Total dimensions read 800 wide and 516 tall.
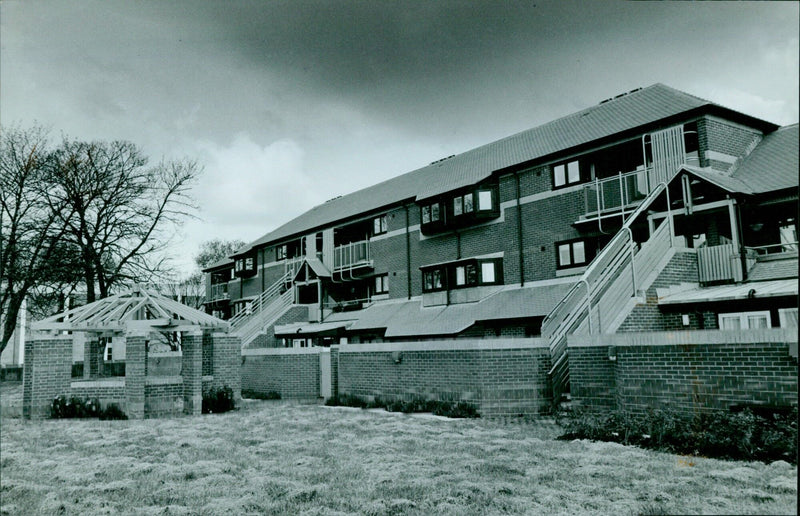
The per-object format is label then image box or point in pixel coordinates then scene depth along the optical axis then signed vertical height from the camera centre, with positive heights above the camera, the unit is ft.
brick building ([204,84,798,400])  35.47 +6.88
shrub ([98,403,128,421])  44.27 -5.66
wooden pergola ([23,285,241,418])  44.39 -1.72
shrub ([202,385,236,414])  47.64 -5.45
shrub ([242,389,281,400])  62.08 -6.84
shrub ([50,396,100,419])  44.14 -5.17
